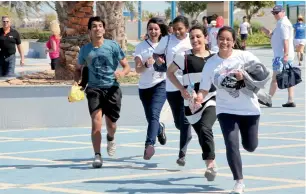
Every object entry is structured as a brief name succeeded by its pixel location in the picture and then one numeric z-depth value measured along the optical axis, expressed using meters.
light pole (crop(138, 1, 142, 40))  59.85
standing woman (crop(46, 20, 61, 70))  21.83
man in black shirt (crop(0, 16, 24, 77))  19.11
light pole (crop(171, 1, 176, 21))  42.08
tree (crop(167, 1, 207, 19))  84.71
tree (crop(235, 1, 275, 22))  74.88
